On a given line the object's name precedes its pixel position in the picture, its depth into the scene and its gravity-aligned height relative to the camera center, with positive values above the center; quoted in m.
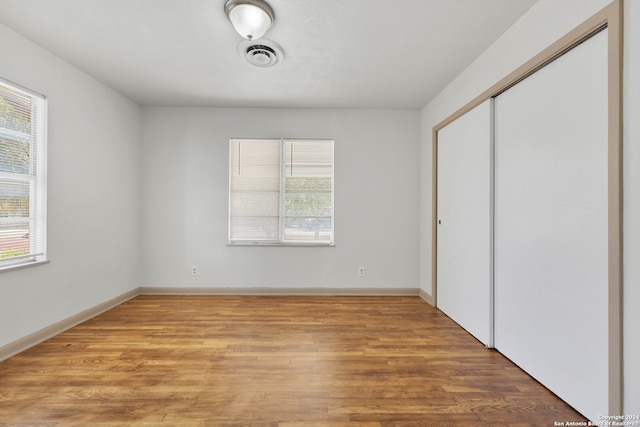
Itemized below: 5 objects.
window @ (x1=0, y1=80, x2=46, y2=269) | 2.29 +0.31
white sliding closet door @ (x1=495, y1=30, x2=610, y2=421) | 1.54 -0.07
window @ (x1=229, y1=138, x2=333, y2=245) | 4.07 +0.31
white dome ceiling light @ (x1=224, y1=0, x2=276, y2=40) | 1.90 +1.38
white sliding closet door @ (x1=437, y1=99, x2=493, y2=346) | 2.51 -0.06
